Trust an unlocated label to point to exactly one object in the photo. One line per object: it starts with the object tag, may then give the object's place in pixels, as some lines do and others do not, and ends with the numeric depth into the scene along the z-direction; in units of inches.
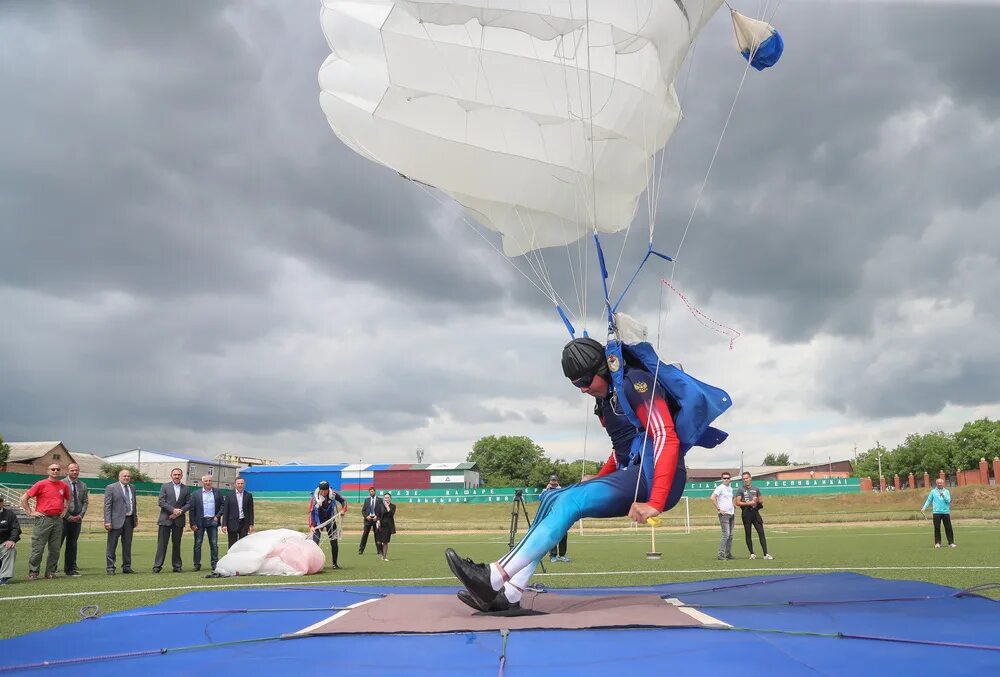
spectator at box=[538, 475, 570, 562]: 547.2
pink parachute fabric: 426.3
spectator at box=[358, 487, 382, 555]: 603.2
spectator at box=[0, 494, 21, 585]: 388.2
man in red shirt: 426.6
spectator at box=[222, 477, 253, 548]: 502.3
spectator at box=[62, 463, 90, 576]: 448.5
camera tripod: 335.2
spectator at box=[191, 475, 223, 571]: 495.2
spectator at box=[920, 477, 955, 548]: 585.6
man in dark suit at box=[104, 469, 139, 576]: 466.0
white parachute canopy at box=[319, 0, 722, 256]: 237.3
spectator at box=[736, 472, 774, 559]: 542.6
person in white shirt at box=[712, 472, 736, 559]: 533.3
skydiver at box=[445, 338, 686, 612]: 191.2
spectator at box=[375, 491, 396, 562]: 586.6
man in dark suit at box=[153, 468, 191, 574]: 481.4
